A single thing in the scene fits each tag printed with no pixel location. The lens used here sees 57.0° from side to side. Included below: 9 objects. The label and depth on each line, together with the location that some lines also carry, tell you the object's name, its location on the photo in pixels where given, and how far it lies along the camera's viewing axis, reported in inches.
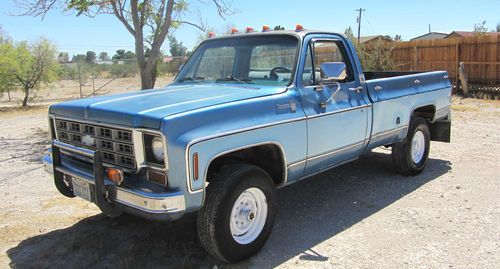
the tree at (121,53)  2130.4
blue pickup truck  131.8
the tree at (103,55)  2368.8
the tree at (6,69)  647.1
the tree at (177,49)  1887.8
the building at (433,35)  2461.9
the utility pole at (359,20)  1554.6
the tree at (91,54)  2399.7
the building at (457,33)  1949.8
